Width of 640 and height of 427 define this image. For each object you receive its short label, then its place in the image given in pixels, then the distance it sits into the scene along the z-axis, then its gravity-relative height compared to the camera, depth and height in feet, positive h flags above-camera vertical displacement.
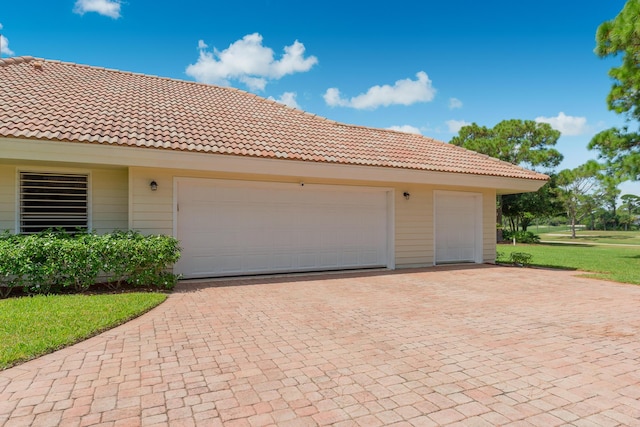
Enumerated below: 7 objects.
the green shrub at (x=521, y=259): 41.73 -4.48
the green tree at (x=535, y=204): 100.48 +4.26
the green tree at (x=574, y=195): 105.81 +7.60
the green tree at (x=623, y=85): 41.93 +17.12
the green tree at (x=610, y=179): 50.37 +5.50
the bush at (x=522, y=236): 94.84 -4.55
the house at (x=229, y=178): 26.53 +3.49
